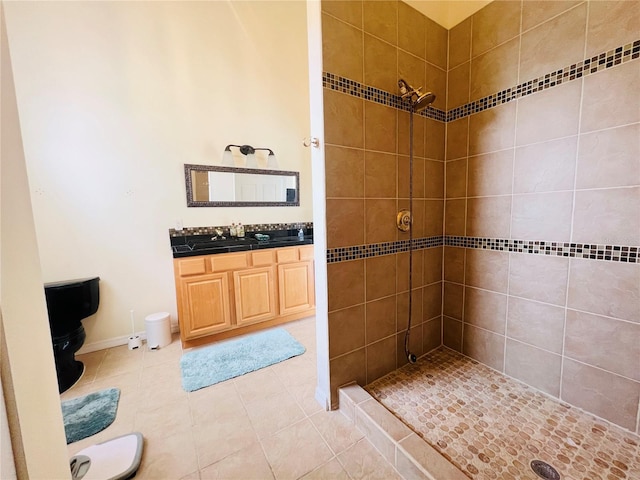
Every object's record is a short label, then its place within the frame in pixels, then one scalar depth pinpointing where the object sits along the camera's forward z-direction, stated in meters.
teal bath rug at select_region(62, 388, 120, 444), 1.43
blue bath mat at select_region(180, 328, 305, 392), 1.88
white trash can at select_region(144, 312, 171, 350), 2.29
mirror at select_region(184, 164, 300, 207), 2.64
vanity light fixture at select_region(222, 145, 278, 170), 2.74
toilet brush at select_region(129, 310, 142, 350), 2.30
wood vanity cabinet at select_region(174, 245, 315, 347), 2.25
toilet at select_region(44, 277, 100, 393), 1.80
